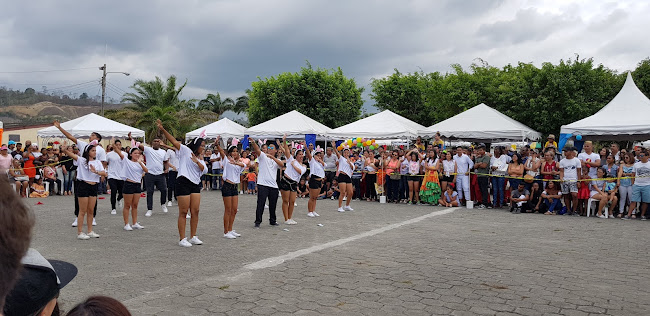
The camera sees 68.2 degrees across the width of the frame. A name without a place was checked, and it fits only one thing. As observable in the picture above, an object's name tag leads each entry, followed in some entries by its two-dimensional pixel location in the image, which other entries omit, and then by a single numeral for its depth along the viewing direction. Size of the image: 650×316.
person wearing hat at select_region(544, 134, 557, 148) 14.39
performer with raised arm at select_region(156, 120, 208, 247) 8.15
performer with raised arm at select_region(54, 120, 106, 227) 9.04
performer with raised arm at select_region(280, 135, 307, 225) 11.06
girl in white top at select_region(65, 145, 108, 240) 8.80
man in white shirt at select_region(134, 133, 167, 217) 12.00
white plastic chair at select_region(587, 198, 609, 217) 12.77
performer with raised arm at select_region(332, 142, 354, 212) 13.43
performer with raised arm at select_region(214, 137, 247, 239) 9.17
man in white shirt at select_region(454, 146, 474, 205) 15.02
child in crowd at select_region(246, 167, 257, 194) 18.75
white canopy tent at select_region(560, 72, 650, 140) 13.86
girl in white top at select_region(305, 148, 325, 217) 12.06
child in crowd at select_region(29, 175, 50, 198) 17.00
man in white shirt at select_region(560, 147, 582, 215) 12.98
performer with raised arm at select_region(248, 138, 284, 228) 10.27
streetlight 38.41
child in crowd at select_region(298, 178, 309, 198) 18.36
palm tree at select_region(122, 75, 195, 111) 38.50
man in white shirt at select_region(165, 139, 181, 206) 12.93
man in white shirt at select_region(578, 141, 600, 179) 13.06
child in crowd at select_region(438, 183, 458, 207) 15.25
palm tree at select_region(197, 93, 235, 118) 56.66
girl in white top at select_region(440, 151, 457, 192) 15.23
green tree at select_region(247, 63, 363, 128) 34.69
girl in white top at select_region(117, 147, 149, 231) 9.75
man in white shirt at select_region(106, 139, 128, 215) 10.59
